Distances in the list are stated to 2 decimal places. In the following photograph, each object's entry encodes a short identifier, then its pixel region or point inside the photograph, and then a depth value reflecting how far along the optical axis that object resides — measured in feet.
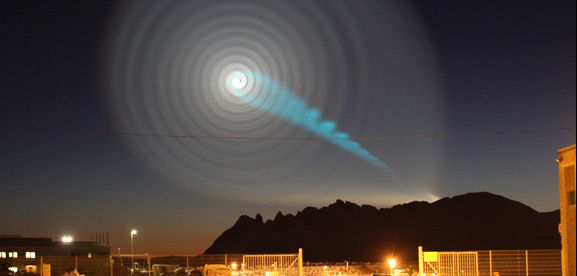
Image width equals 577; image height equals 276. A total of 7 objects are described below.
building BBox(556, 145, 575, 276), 76.13
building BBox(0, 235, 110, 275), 310.04
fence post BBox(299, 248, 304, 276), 104.33
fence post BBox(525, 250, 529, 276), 107.01
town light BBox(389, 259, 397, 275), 113.19
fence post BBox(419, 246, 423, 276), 100.11
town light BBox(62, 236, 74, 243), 334.17
